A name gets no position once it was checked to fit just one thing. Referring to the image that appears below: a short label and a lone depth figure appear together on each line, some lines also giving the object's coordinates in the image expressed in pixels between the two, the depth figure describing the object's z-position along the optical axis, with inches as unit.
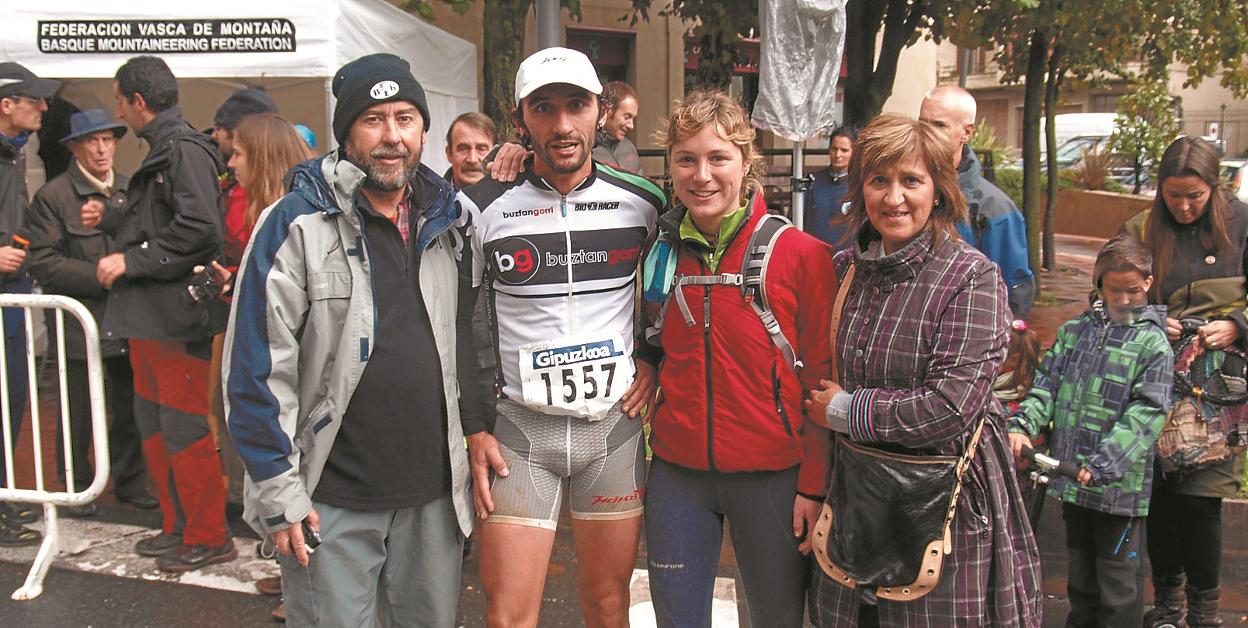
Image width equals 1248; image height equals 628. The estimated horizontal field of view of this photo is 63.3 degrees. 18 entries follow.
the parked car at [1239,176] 547.4
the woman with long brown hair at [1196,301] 145.9
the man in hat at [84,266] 196.4
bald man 150.3
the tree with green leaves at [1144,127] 693.3
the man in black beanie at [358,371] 101.7
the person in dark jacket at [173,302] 174.6
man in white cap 113.1
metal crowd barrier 173.8
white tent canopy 249.8
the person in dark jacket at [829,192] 252.2
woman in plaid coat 97.0
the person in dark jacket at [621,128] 242.8
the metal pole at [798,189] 231.6
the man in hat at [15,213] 191.2
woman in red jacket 108.7
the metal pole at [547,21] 205.6
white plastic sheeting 219.9
